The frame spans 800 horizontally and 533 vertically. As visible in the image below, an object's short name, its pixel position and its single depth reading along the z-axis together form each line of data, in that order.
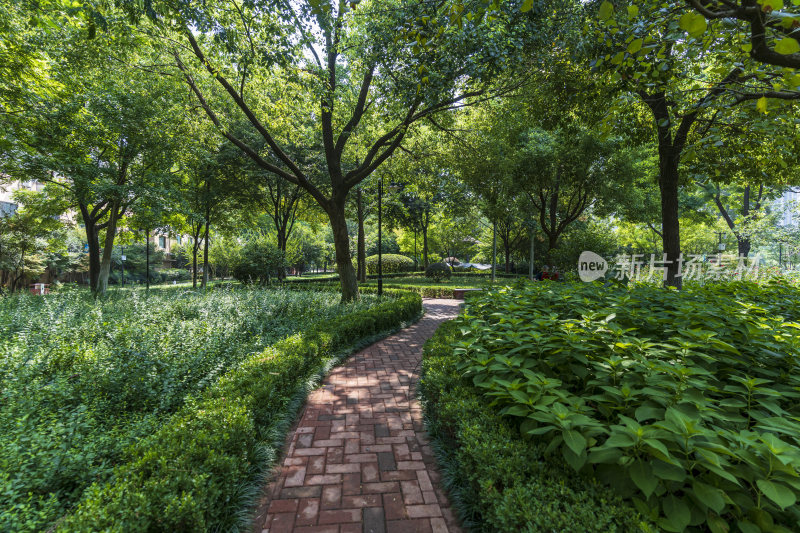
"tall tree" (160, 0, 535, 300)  7.03
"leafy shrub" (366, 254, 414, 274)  32.66
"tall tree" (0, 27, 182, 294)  9.24
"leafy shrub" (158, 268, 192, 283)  40.35
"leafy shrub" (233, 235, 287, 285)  18.12
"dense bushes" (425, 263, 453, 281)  24.56
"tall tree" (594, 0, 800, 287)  3.65
